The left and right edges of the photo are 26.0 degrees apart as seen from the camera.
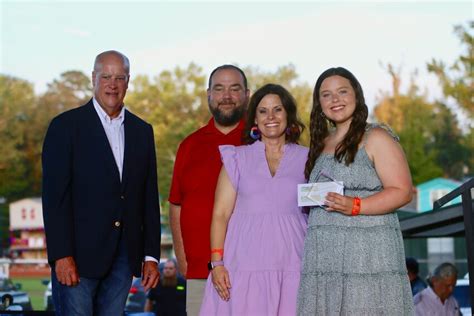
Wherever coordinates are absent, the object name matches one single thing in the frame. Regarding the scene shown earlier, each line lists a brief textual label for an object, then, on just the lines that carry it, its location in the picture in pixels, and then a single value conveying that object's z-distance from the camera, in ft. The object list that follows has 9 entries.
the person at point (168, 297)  45.09
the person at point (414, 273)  39.01
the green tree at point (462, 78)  140.77
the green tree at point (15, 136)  190.39
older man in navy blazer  16.67
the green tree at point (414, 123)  166.20
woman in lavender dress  17.39
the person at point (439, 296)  35.06
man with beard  20.03
